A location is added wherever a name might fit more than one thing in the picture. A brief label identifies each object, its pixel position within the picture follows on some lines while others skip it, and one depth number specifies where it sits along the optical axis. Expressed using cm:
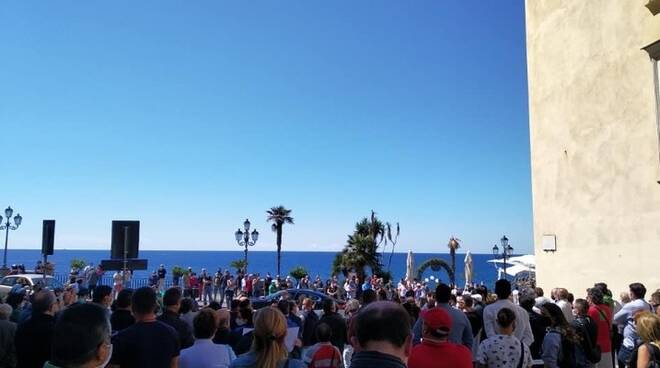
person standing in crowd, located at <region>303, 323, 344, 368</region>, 473
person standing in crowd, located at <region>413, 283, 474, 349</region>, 653
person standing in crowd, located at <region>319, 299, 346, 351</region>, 723
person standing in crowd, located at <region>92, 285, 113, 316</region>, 670
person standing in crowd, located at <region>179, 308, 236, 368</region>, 458
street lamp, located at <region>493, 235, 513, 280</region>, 2480
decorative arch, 3591
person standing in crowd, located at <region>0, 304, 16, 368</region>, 590
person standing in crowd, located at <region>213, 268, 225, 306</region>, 2669
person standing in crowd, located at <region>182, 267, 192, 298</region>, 2633
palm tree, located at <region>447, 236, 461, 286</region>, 4300
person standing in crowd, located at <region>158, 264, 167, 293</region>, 2692
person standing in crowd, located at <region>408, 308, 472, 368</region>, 377
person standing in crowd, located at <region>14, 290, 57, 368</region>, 553
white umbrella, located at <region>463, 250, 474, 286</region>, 3053
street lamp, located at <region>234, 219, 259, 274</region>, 2783
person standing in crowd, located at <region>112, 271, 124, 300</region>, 2002
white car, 2006
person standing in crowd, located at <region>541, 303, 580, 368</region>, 610
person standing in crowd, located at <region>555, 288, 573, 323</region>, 889
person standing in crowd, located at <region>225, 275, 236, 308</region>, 2482
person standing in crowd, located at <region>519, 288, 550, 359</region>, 730
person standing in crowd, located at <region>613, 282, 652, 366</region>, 808
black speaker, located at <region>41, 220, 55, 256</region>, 1407
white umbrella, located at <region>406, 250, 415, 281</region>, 3178
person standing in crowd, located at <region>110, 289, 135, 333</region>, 636
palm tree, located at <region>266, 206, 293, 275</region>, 4122
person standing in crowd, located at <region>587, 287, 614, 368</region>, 743
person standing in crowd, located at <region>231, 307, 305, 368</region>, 352
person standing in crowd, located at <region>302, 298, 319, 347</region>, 834
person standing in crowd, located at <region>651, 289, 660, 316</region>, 778
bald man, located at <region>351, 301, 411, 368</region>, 261
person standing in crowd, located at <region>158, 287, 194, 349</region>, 590
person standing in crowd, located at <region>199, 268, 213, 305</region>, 2632
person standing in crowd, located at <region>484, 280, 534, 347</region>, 665
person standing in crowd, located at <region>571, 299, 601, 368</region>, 642
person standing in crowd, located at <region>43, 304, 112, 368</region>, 263
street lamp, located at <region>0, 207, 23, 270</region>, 2820
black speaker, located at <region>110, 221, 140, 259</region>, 1170
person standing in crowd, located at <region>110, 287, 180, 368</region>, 429
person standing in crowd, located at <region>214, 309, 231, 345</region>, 667
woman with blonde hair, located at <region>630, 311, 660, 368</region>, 484
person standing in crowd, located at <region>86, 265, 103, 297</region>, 2308
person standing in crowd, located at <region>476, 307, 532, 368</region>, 502
